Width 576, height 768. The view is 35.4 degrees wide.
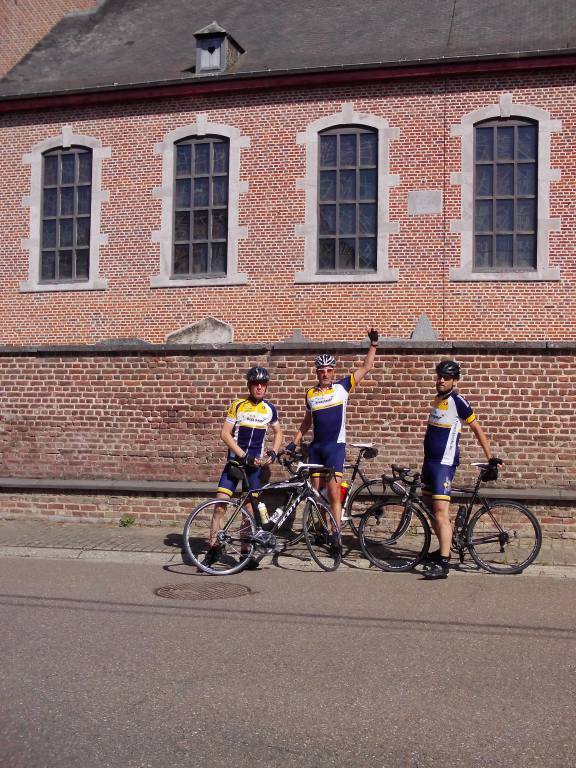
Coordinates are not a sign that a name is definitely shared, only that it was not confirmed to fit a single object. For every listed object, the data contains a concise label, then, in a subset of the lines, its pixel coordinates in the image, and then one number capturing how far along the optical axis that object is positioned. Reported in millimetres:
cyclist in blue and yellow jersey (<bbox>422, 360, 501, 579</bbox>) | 8148
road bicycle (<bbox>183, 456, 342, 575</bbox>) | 8242
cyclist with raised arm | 8805
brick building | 16562
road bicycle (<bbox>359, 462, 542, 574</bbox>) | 8297
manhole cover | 7191
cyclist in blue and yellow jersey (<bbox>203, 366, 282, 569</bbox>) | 8492
